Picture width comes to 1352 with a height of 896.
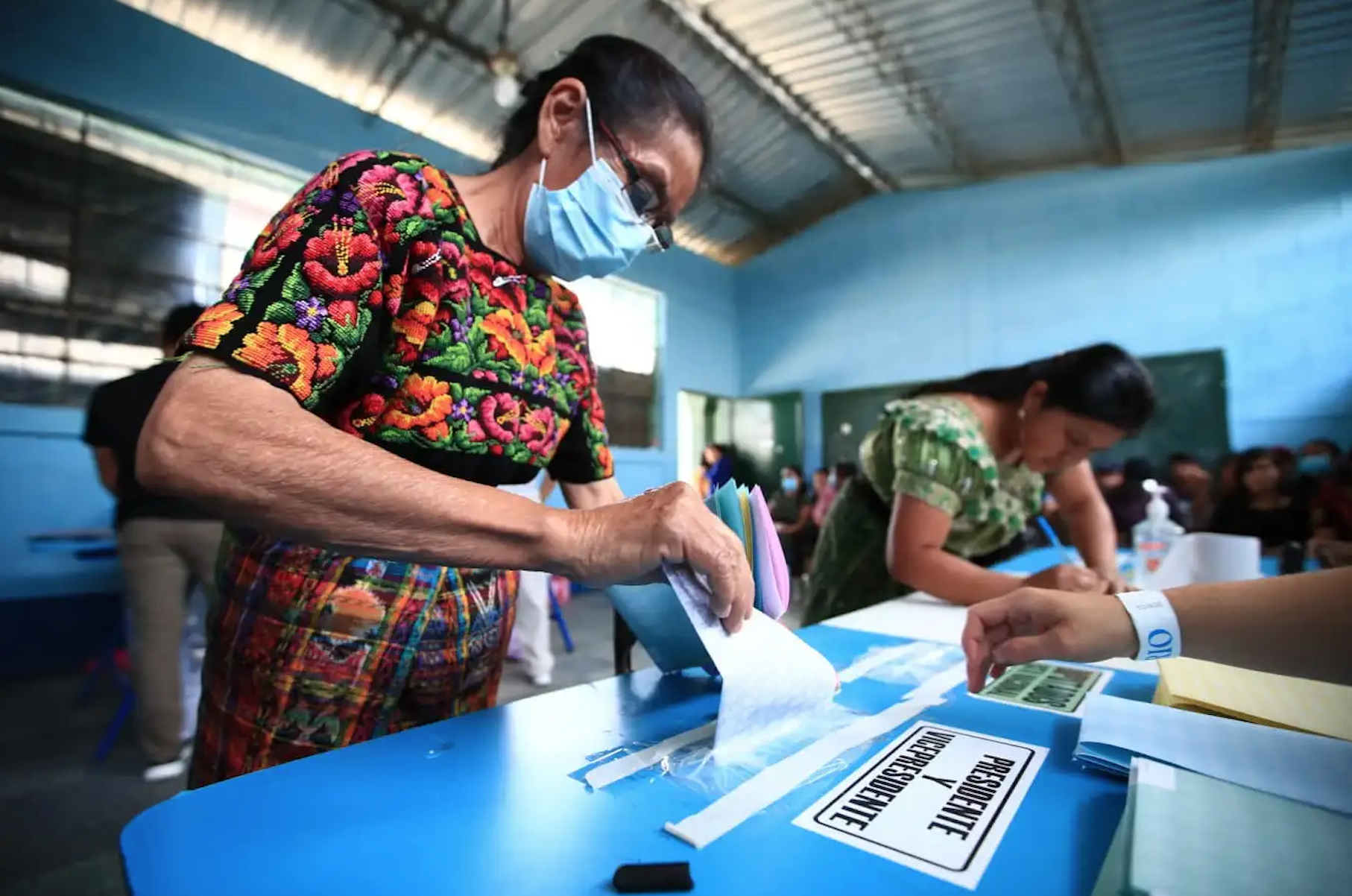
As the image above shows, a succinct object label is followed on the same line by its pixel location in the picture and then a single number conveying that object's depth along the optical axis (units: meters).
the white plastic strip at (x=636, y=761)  0.50
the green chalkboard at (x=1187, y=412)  4.01
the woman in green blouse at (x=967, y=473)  1.23
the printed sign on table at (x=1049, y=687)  0.69
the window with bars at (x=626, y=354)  5.30
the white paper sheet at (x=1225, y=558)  1.37
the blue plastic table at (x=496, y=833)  0.37
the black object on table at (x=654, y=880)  0.36
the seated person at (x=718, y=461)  6.03
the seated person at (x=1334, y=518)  2.03
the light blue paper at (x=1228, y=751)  0.45
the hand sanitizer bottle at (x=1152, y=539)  1.62
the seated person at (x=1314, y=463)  3.25
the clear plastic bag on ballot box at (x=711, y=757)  0.51
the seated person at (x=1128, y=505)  3.10
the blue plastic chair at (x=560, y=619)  3.46
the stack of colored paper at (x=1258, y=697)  0.56
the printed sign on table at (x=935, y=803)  0.40
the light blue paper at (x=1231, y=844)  0.31
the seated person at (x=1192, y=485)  3.92
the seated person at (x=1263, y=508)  2.72
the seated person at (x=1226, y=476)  3.74
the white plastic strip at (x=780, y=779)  0.42
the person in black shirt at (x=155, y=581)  2.01
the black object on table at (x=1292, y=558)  1.90
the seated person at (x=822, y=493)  5.40
